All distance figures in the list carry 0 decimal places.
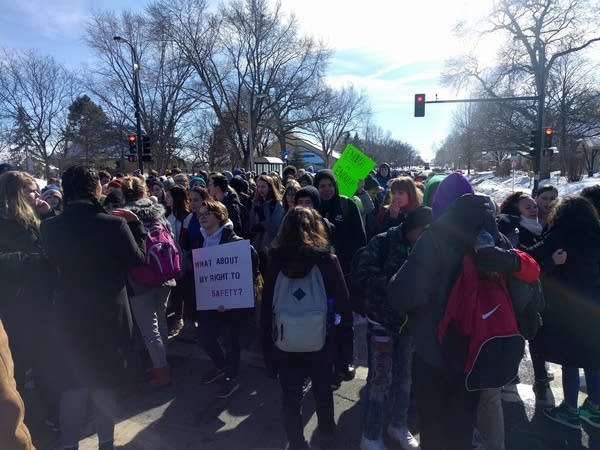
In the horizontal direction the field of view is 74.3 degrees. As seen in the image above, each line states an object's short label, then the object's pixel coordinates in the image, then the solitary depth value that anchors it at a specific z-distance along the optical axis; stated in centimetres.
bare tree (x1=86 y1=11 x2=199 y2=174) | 2640
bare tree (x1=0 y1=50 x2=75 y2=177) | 3023
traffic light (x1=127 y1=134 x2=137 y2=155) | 1940
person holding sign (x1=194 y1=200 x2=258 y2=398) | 370
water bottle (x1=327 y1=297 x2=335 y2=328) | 275
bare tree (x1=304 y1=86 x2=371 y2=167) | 3208
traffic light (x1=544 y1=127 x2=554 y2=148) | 1765
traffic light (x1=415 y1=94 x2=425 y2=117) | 1755
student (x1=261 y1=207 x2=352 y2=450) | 268
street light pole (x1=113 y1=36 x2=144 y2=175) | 1903
